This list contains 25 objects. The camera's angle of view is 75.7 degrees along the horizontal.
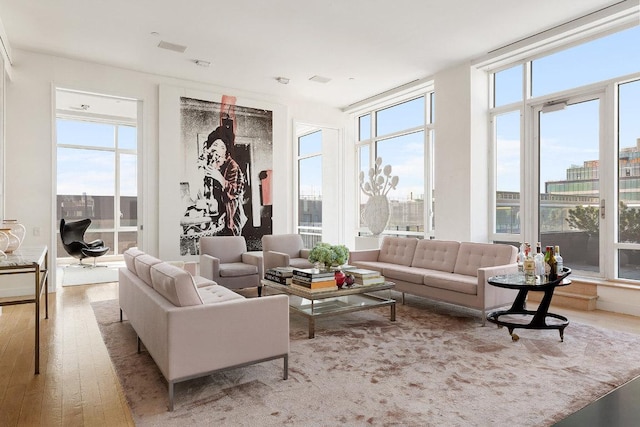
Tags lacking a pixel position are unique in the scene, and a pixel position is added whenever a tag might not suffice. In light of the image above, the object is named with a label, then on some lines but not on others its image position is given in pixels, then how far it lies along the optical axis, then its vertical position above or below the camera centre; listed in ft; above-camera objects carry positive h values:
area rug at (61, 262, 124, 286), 22.38 -3.71
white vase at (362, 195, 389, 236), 24.82 -0.11
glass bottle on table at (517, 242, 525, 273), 14.98 -1.81
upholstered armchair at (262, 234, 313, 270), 19.48 -1.97
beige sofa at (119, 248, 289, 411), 7.97 -2.41
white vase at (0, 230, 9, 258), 10.94 -0.79
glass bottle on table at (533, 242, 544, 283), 13.35 -1.66
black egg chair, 26.25 -2.02
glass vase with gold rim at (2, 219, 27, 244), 12.11 -0.52
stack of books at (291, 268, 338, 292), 13.16 -2.23
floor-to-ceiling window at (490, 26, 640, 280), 16.20 +2.62
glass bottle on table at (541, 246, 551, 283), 12.97 -1.62
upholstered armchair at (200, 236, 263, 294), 17.70 -2.37
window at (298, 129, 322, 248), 30.76 +1.50
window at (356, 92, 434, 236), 24.50 +3.86
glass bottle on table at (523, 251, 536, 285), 12.95 -1.79
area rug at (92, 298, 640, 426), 7.77 -3.82
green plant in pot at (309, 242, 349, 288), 14.87 -1.58
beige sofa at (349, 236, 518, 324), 14.20 -2.36
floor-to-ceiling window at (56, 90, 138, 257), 30.30 +2.98
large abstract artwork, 22.97 +2.36
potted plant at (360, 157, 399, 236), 24.76 +0.81
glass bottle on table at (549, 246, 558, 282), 12.80 -1.73
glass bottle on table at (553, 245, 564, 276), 13.07 -1.55
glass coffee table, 12.85 -3.16
